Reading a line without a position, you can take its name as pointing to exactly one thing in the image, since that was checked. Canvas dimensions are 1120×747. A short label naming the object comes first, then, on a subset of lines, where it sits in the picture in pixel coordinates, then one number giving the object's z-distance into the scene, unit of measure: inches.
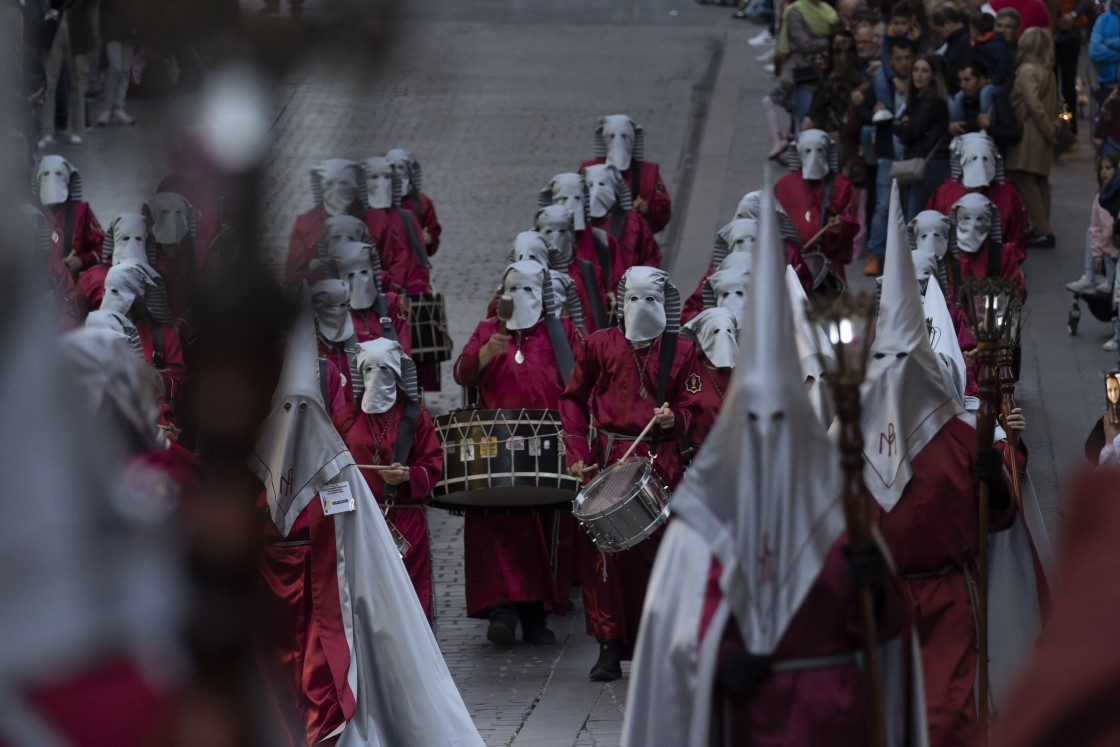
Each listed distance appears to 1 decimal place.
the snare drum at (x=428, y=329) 1184.8
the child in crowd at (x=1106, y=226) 1246.8
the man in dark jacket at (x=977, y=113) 1433.3
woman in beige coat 1493.6
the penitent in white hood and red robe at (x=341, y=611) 701.9
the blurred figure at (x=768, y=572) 442.0
